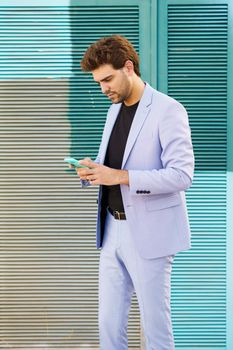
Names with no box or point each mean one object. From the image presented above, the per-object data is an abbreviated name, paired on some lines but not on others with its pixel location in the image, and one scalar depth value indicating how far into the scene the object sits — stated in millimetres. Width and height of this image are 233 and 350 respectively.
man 2822
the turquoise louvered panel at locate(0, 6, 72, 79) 3842
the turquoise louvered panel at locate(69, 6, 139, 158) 3826
